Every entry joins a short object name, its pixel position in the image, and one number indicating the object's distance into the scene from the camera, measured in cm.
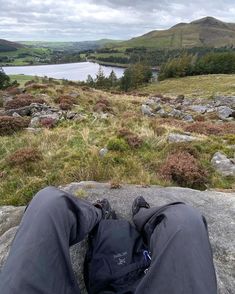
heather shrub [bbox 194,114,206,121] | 1378
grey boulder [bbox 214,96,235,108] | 1969
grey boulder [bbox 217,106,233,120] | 1471
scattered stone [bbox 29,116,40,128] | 863
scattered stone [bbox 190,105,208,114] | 1746
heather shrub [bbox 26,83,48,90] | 1696
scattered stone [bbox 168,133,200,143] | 685
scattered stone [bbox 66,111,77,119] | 982
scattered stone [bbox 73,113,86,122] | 915
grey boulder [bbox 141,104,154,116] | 1360
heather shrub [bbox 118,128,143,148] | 637
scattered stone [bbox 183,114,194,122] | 1319
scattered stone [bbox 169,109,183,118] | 1448
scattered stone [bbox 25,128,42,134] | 785
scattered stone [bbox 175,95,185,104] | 2394
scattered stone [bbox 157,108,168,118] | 1398
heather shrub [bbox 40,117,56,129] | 844
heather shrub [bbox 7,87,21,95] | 1710
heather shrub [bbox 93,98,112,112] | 1327
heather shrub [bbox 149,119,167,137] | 762
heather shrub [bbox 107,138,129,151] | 603
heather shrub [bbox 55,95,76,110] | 1226
